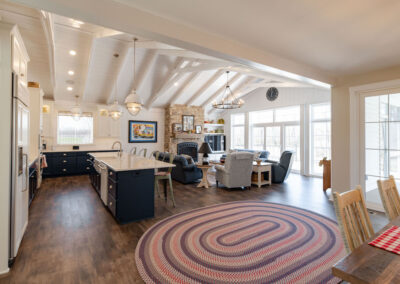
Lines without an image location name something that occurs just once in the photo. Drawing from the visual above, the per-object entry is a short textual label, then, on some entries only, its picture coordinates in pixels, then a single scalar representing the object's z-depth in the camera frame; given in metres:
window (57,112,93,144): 7.47
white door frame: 3.99
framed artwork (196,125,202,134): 10.12
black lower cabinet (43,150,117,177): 6.73
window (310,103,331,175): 7.10
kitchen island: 3.20
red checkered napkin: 1.11
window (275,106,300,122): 8.05
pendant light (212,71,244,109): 8.84
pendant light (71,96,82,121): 5.77
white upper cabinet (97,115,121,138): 7.85
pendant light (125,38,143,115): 4.20
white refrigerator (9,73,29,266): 2.16
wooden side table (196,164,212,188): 5.54
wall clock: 8.57
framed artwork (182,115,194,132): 9.73
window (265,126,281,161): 8.72
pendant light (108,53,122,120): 5.37
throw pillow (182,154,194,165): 6.01
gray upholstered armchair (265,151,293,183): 6.06
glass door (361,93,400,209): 3.58
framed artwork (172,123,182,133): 9.40
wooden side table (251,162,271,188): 5.63
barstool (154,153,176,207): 4.05
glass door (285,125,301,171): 7.97
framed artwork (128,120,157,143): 8.88
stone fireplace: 9.38
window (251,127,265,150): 9.46
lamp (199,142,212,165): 5.60
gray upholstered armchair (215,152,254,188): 5.11
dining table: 0.88
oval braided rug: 2.04
